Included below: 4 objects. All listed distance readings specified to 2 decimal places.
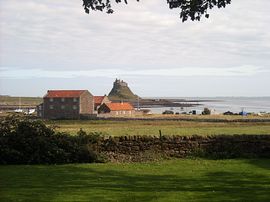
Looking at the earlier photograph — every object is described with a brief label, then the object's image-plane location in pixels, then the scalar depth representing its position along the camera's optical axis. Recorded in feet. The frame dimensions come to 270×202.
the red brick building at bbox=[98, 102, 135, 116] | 357.61
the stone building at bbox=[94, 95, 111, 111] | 372.79
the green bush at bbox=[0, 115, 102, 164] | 60.13
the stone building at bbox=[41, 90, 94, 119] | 341.41
